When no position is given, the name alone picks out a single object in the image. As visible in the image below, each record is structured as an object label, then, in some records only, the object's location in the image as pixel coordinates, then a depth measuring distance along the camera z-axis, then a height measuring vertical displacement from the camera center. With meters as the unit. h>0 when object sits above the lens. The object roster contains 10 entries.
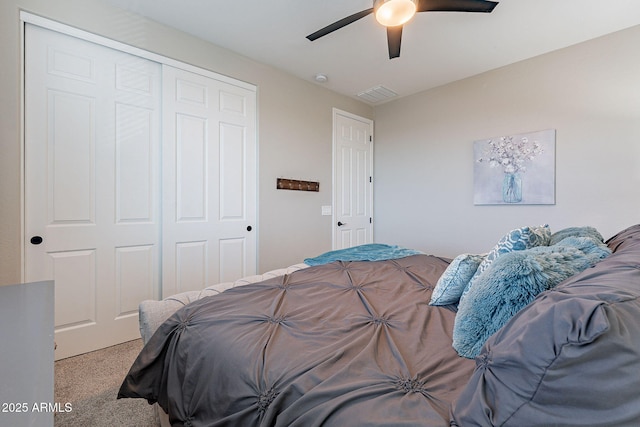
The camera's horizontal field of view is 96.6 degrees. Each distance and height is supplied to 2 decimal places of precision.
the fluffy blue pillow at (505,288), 0.80 -0.22
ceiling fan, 1.76 +1.29
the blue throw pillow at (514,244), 1.14 -0.14
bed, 0.46 -0.42
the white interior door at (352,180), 3.91 +0.44
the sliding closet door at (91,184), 1.99 +0.19
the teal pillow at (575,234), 1.47 -0.11
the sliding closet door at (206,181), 2.54 +0.27
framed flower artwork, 2.85 +0.45
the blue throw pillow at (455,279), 1.21 -0.29
